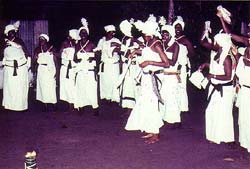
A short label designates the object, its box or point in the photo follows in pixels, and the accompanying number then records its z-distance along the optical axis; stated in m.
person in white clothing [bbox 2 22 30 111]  11.39
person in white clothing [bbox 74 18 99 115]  11.16
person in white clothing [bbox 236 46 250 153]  7.73
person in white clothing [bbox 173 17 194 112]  10.63
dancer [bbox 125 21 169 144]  8.54
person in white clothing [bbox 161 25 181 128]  9.64
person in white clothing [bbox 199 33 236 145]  8.11
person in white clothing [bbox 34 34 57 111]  11.82
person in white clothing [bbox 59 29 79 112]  11.68
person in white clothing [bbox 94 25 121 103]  12.60
